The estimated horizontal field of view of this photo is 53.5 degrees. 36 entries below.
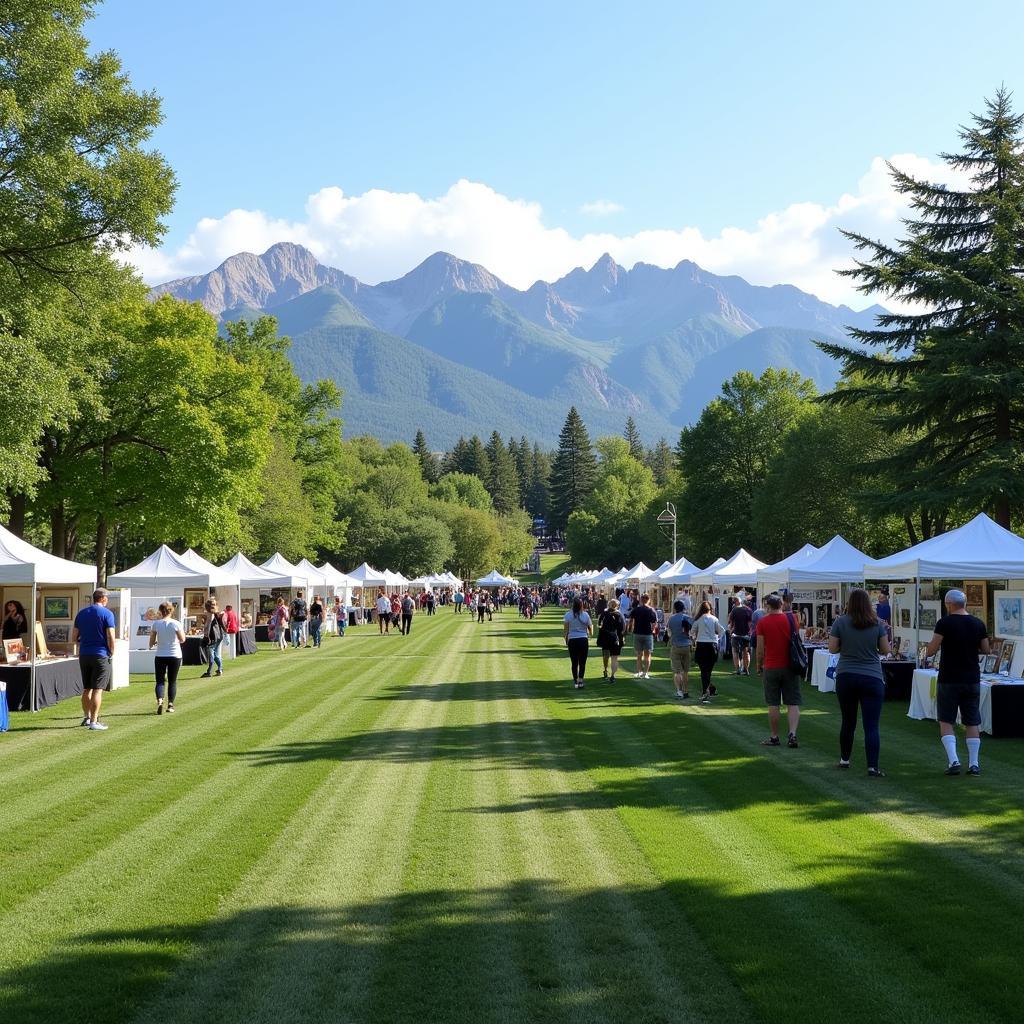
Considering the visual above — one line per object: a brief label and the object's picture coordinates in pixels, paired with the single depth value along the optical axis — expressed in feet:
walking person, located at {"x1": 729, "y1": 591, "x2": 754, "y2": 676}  71.82
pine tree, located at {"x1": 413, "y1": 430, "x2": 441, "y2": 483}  426.92
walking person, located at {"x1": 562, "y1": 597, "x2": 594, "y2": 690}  58.29
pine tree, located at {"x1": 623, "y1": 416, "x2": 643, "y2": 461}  457.27
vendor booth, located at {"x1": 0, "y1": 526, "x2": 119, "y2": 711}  49.65
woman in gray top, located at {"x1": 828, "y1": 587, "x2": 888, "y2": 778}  31.01
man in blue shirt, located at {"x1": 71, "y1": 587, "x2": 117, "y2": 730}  42.19
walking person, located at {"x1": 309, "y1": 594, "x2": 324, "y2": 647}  105.40
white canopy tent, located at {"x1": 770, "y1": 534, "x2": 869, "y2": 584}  71.82
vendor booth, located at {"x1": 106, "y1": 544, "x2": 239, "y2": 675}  77.51
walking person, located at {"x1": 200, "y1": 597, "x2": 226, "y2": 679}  68.28
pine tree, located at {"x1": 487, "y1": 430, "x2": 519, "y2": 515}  442.91
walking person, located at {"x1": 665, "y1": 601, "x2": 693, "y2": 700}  53.88
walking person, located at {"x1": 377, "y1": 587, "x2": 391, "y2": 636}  125.80
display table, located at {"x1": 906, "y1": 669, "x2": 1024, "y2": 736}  40.55
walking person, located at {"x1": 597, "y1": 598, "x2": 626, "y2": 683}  62.39
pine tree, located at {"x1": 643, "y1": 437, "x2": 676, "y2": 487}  440.45
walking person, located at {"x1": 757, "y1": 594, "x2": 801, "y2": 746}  36.40
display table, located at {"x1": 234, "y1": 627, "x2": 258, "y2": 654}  93.54
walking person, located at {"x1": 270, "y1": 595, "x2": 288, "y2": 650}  99.30
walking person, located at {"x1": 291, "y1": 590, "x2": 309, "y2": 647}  105.19
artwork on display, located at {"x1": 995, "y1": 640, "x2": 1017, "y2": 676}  45.44
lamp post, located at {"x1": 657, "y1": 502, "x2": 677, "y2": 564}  147.89
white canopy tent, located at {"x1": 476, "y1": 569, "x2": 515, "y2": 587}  250.98
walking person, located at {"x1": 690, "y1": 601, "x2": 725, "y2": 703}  53.21
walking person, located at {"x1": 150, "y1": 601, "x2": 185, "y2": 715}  48.29
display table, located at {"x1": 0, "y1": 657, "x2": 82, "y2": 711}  49.52
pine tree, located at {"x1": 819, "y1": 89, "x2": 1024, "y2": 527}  81.71
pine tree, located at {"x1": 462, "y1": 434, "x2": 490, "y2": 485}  447.01
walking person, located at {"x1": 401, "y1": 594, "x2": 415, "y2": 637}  121.39
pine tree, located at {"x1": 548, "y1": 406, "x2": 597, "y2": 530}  406.00
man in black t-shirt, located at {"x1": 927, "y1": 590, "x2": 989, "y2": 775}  31.32
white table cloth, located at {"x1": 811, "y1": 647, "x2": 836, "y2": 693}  59.77
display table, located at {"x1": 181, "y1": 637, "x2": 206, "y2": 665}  81.51
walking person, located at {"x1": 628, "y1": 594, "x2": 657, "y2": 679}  64.90
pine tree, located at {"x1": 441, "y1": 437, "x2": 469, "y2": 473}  463.42
